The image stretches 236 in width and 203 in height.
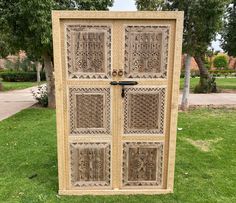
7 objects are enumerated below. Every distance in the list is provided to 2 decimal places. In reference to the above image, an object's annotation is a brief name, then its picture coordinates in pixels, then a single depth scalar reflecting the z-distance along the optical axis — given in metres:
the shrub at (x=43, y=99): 11.35
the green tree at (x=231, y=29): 15.52
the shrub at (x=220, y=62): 45.53
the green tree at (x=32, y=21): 7.91
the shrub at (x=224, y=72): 38.89
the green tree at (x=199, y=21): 8.47
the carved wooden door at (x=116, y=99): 3.20
